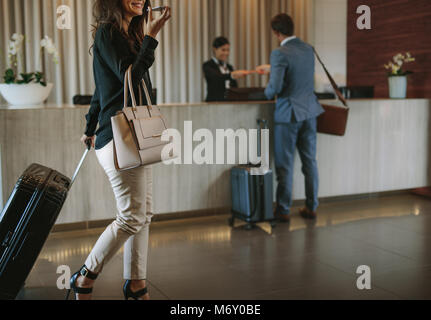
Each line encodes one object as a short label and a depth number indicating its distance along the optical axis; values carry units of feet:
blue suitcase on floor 14.15
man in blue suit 14.39
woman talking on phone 7.68
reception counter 13.07
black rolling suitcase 8.09
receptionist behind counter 20.39
